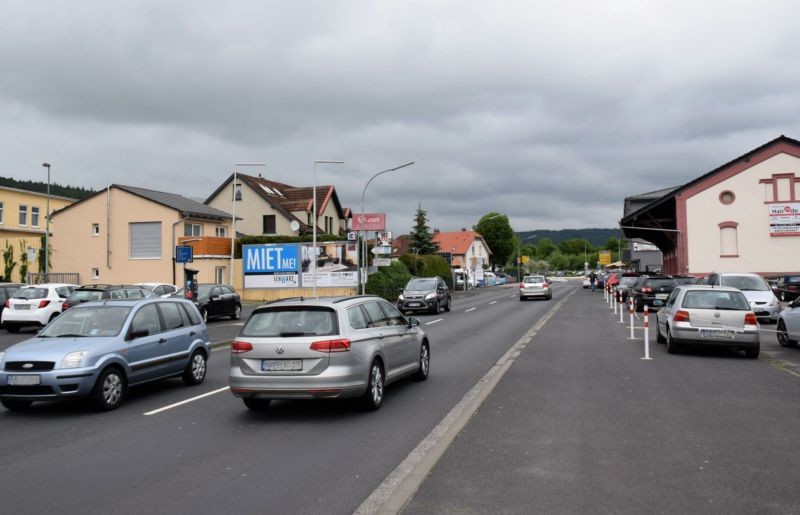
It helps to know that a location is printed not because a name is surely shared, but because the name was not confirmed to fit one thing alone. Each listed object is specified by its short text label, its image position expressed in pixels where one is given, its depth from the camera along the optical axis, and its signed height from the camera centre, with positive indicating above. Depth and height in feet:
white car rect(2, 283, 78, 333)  72.23 -3.37
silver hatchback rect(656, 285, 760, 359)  43.50 -3.50
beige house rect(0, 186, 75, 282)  176.45 +16.92
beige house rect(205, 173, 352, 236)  187.73 +19.47
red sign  121.81 +9.15
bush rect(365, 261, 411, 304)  133.48 -1.91
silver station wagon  25.75 -3.23
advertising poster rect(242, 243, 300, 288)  136.36 +1.60
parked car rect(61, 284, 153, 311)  71.20 -2.02
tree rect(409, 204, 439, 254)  254.06 +13.86
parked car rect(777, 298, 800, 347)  48.83 -4.40
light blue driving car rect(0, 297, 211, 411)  27.76 -3.55
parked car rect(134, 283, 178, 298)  83.56 -1.84
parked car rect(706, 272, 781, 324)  71.46 -2.67
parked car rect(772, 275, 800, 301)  107.14 -3.45
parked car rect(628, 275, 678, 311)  90.38 -2.85
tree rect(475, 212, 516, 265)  409.69 +21.09
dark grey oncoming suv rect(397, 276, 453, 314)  97.50 -3.71
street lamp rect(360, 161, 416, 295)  119.55 +6.94
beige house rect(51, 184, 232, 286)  134.92 +7.78
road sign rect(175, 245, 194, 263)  80.52 +2.44
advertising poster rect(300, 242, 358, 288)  132.87 +1.29
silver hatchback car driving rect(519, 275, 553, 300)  141.38 -3.89
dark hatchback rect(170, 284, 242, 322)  84.17 -3.53
